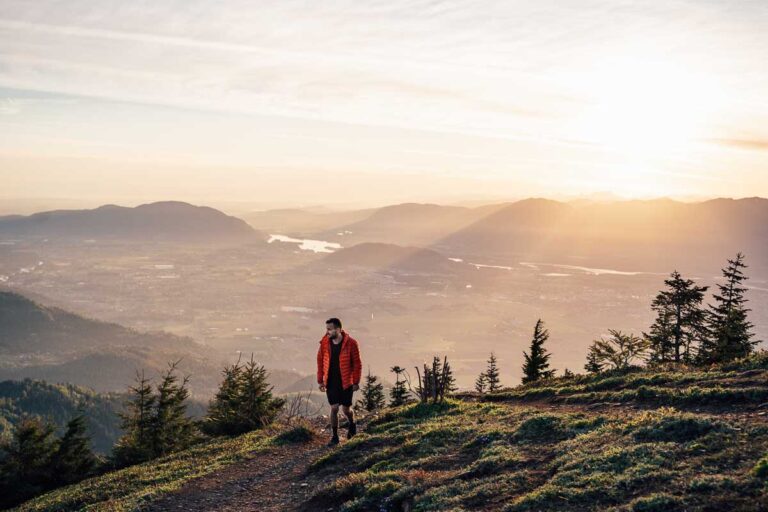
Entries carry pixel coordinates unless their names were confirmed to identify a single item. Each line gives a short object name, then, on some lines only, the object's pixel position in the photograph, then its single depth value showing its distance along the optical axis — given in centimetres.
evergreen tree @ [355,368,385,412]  4719
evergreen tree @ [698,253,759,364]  2992
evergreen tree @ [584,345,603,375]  3597
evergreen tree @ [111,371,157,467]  3216
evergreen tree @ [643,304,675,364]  3562
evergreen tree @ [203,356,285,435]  2564
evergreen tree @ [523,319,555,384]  4403
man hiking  1622
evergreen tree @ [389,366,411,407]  5185
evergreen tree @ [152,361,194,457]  3625
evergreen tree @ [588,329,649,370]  3125
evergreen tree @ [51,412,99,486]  3769
